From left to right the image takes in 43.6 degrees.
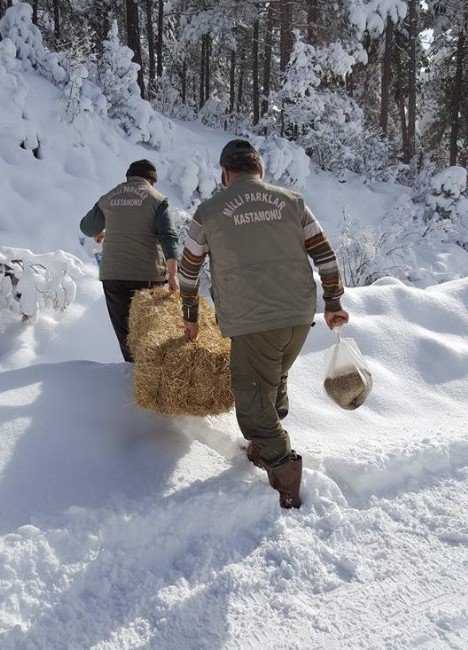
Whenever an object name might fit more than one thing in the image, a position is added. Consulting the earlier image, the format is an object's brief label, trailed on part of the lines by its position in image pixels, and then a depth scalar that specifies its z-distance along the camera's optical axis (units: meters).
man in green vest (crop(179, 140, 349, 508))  2.78
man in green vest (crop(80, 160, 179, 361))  4.40
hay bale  3.16
